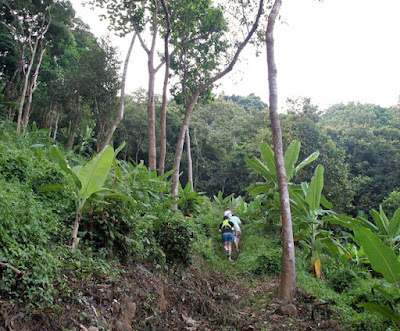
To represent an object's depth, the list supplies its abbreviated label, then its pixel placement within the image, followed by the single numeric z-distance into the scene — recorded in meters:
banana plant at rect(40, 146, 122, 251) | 4.45
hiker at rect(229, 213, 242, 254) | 10.86
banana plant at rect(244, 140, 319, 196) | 9.14
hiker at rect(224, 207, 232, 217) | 11.31
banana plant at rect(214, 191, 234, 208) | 17.85
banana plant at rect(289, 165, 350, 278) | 7.98
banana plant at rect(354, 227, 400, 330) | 4.16
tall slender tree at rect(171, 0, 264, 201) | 10.67
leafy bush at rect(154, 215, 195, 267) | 6.07
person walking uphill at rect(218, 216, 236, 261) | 10.20
